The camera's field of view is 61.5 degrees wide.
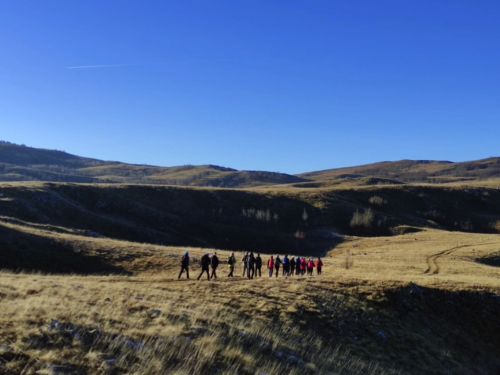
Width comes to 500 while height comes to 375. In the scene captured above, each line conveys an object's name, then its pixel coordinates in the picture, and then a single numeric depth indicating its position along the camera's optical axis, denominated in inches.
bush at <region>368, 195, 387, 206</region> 5044.3
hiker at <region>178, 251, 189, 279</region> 1020.1
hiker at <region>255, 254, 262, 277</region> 1205.7
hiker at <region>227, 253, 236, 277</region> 1111.6
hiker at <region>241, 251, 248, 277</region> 1145.5
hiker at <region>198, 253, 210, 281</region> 1007.9
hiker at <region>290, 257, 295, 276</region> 1289.4
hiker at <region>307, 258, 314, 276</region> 1306.3
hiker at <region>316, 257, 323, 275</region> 1330.0
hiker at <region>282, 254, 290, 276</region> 1221.9
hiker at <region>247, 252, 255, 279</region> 1117.4
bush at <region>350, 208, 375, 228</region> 4160.9
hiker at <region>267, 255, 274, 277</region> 1189.1
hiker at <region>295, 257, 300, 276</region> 1289.1
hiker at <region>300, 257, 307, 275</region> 1298.7
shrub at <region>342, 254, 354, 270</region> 1664.4
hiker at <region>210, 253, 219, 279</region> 1050.1
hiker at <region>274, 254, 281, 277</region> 1204.2
